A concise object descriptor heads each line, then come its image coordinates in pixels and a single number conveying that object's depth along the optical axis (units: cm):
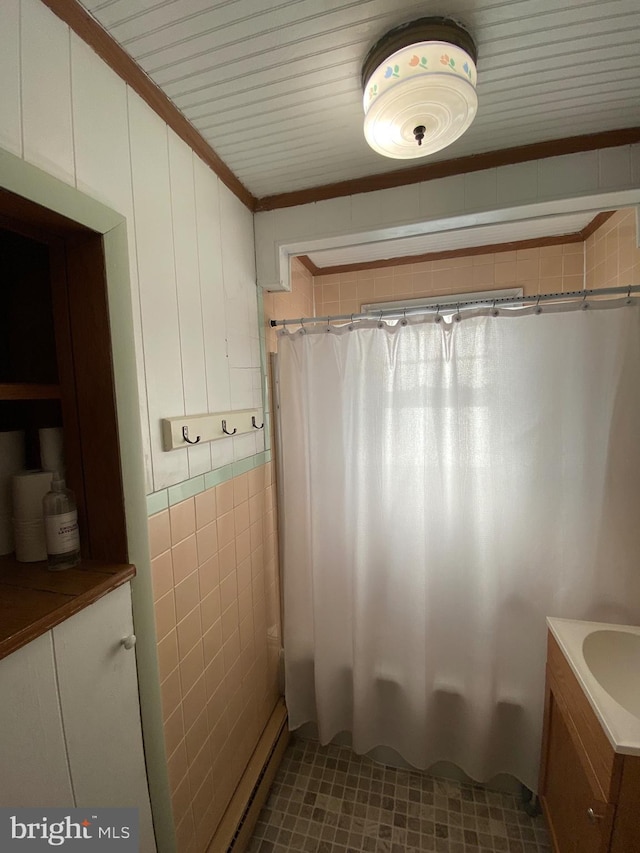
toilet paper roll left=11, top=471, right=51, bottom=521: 75
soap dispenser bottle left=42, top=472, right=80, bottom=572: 73
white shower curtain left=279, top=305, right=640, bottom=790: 118
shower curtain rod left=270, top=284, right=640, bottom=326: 113
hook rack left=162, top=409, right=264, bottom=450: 91
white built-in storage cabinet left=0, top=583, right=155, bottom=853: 56
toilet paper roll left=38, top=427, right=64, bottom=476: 81
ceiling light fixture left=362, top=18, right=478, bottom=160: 71
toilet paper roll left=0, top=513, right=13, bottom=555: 78
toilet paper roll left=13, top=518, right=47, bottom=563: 75
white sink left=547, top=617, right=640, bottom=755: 103
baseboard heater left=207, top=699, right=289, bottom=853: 110
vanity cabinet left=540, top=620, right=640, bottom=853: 77
